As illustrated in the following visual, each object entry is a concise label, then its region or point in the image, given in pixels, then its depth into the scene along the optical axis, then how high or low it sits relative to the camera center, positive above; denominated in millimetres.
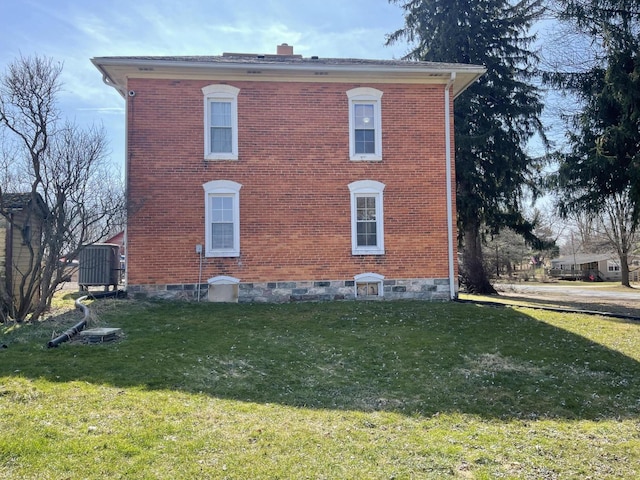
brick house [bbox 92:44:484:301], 12047 +2239
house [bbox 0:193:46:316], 9164 +600
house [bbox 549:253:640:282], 49638 -814
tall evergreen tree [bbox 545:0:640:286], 13164 +4298
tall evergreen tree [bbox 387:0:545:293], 18797 +6198
